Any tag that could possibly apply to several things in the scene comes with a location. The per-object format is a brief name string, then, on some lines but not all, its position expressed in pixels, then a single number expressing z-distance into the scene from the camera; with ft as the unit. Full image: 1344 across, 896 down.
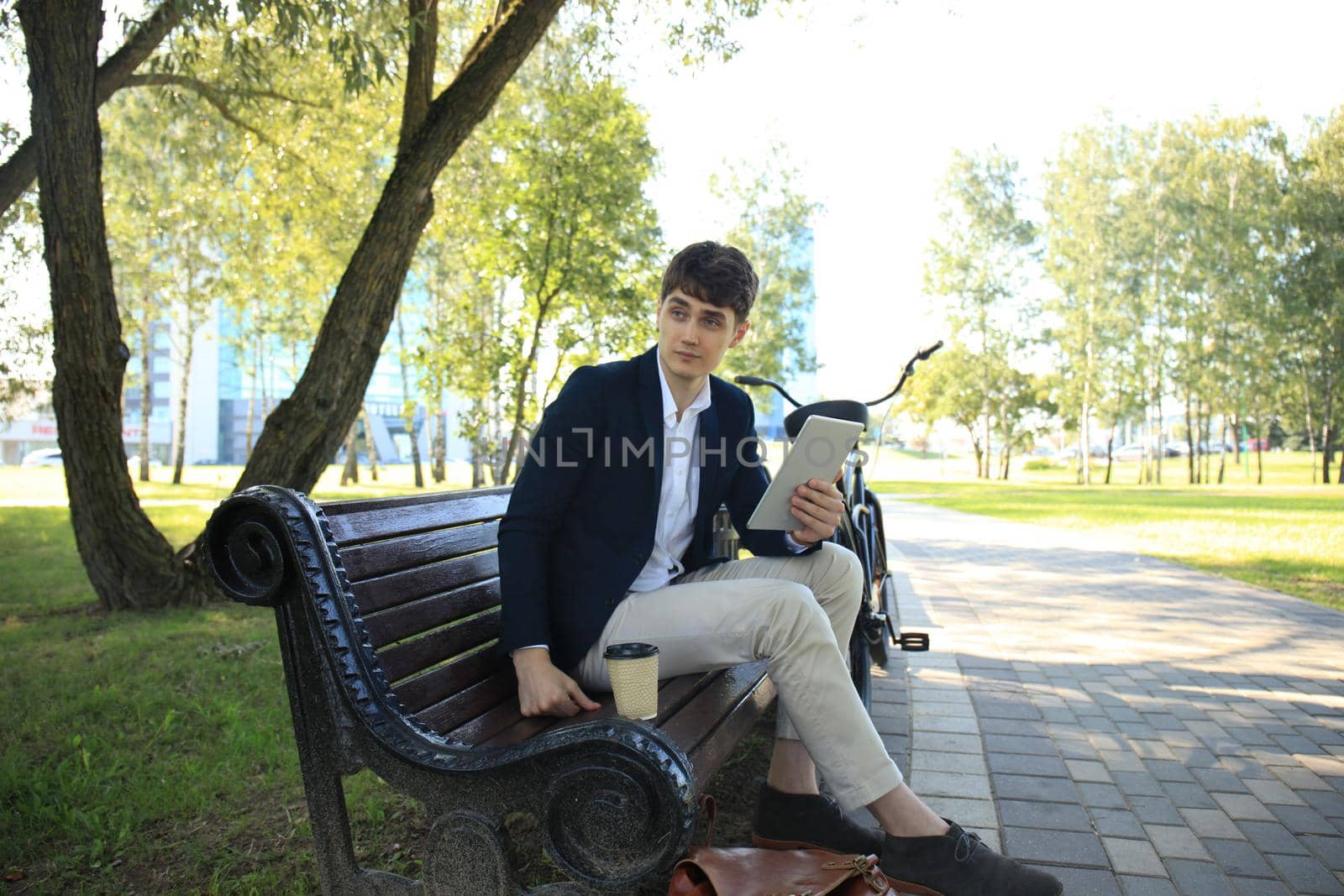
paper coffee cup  5.74
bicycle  11.51
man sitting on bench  6.89
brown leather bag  5.72
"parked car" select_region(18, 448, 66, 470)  203.00
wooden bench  4.78
